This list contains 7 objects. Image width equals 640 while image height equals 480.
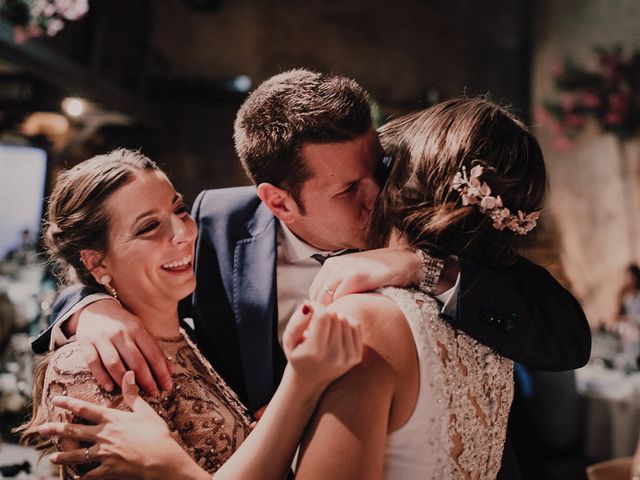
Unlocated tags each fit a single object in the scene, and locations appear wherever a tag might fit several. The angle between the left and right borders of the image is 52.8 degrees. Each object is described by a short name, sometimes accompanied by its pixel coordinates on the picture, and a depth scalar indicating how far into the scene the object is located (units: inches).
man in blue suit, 53.2
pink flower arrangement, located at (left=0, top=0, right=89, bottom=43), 181.8
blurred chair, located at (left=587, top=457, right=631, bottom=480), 90.4
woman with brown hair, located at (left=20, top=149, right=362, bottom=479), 53.9
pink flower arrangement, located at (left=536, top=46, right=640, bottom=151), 255.3
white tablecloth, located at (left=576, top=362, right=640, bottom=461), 163.9
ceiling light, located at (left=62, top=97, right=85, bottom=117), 275.7
